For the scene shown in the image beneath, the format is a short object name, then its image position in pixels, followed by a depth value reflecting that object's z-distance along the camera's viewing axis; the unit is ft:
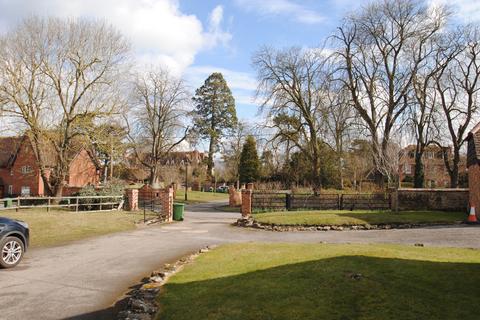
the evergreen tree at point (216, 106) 219.61
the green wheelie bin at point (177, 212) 86.84
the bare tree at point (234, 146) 225.97
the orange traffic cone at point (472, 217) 70.74
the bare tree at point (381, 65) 117.08
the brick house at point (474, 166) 76.64
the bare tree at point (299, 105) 134.62
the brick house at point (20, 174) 156.97
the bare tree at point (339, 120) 125.31
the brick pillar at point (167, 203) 84.07
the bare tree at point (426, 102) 120.47
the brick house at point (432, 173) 203.85
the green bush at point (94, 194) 92.07
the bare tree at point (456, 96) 120.98
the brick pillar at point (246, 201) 92.53
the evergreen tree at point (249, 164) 182.70
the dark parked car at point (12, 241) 35.01
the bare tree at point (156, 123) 173.68
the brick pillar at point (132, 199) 94.90
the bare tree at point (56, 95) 94.43
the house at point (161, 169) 215.31
